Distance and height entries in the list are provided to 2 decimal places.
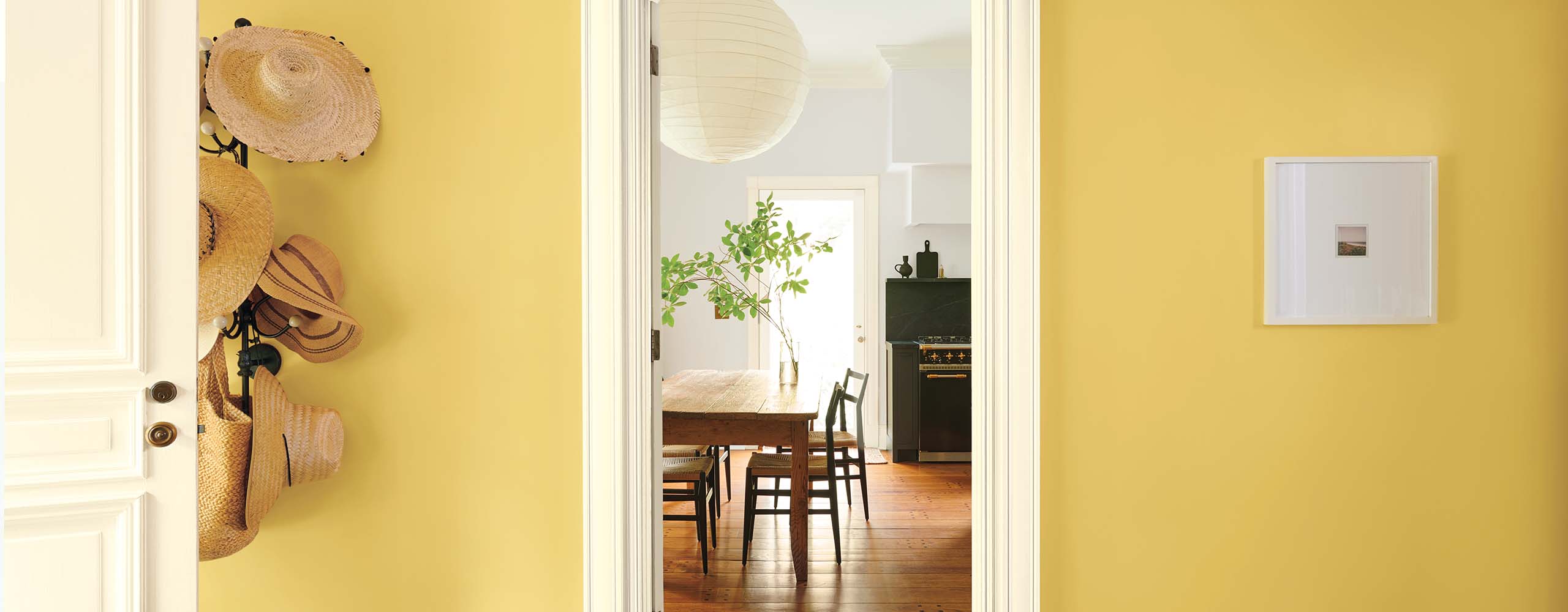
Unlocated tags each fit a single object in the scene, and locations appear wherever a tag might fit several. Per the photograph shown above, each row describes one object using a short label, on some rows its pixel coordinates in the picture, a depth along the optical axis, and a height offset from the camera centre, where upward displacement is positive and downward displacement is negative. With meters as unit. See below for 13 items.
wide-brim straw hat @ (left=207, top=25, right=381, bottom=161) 1.47 +0.45
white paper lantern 2.41 +0.81
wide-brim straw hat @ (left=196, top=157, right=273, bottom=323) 1.43 +0.15
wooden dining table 2.80 -0.48
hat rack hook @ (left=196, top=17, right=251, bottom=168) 1.53 +0.36
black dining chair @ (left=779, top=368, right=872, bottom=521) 3.63 -0.72
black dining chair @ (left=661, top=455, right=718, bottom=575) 3.03 -0.74
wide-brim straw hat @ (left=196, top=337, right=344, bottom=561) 1.45 -0.31
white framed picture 1.69 +0.15
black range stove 4.95 -0.69
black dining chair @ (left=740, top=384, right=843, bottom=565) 3.12 -0.76
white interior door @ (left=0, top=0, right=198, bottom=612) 1.23 +0.01
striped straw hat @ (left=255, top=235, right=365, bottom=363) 1.54 +0.00
